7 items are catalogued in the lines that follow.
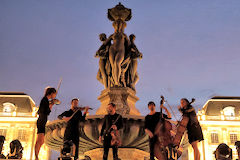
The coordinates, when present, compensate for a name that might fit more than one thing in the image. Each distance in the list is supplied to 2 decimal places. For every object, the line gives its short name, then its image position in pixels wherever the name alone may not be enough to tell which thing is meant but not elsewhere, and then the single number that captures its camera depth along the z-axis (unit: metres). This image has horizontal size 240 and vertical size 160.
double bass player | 6.77
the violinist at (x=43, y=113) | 6.59
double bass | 6.62
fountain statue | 10.99
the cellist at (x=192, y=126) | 6.61
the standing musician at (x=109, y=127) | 6.87
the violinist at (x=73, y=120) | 6.98
